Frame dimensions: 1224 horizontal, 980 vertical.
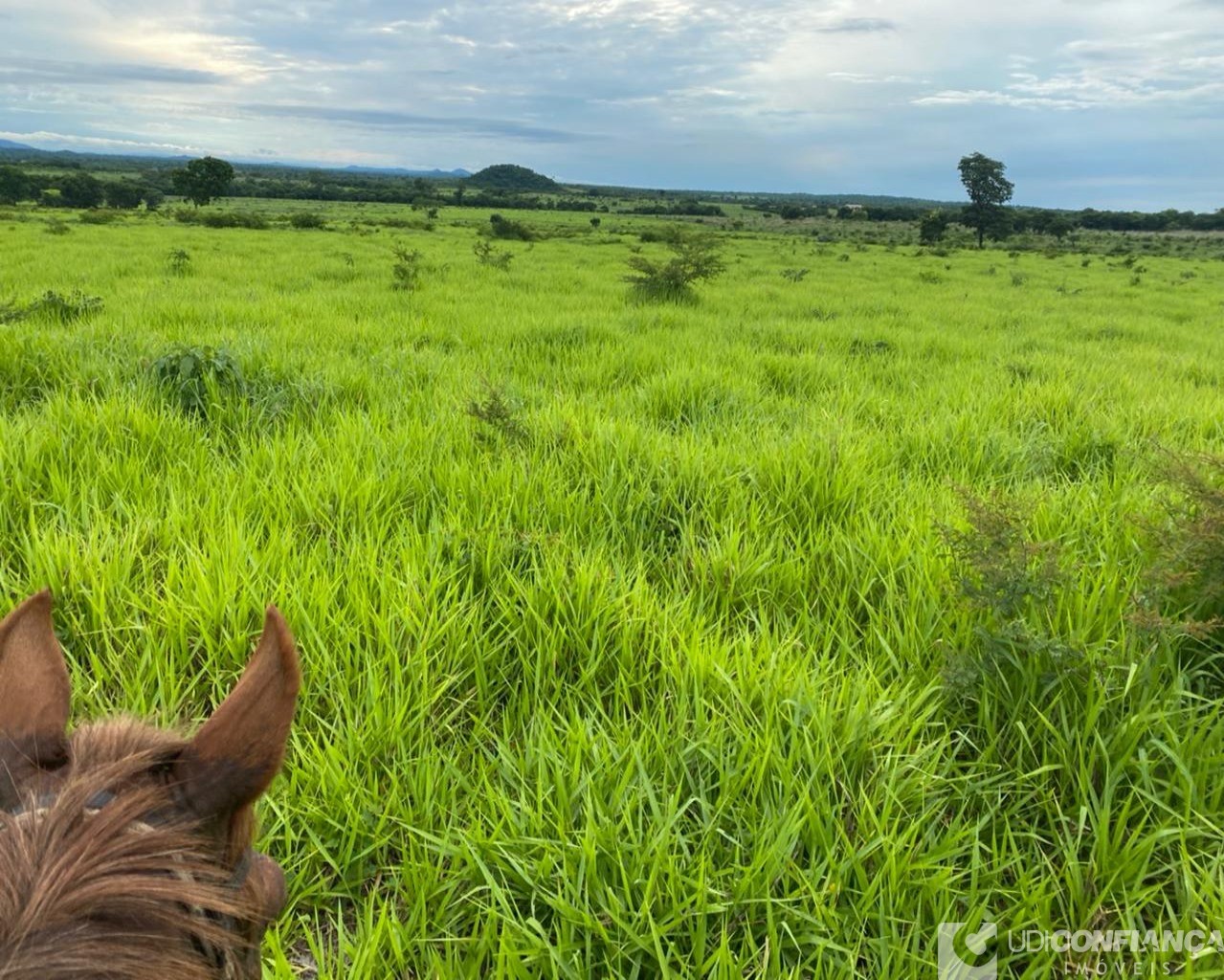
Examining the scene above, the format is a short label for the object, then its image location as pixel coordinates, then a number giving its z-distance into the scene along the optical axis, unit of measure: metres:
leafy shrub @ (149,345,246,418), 4.06
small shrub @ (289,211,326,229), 31.66
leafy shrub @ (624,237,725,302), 11.59
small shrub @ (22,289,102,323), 6.60
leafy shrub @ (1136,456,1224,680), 2.18
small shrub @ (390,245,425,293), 11.41
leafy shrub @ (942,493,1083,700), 2.00
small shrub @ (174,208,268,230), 30.00
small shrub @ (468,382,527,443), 3.81
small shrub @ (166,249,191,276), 12.23
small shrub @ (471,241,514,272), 15.62
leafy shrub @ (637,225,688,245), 13.30
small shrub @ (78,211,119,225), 28.44
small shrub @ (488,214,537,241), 29.23
